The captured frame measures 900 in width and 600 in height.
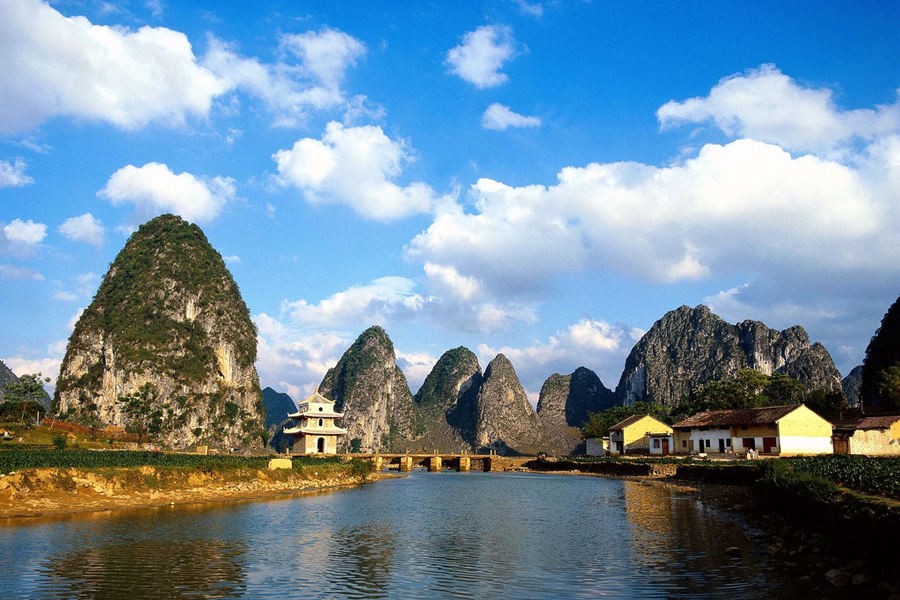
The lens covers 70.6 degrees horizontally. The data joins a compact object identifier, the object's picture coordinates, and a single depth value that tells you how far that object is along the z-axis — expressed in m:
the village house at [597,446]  98.06
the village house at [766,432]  58.34
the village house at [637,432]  86.50
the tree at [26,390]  63.44
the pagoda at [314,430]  84.25
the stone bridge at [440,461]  100.38
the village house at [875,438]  55.16
